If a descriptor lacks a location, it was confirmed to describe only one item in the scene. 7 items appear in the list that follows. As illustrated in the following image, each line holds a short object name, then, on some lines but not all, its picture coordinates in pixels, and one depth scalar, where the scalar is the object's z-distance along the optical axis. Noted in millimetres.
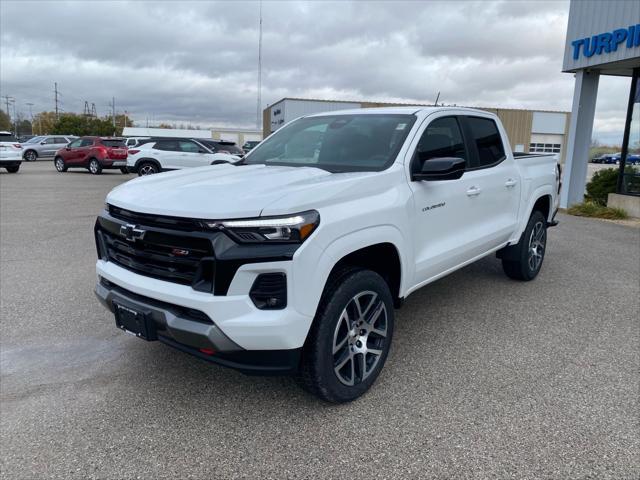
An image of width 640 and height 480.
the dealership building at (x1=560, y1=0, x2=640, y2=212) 10979
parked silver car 34219
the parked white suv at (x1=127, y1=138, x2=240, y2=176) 18625
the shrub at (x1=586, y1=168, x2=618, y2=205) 12891
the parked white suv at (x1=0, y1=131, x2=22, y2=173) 21953
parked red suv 23375
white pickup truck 2568
